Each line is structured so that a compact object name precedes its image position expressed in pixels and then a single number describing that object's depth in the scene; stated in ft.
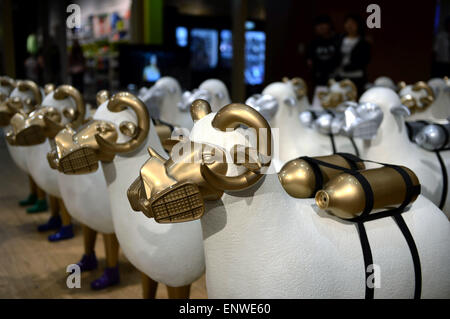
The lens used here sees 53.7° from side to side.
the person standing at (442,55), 16.96
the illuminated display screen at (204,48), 23.57
